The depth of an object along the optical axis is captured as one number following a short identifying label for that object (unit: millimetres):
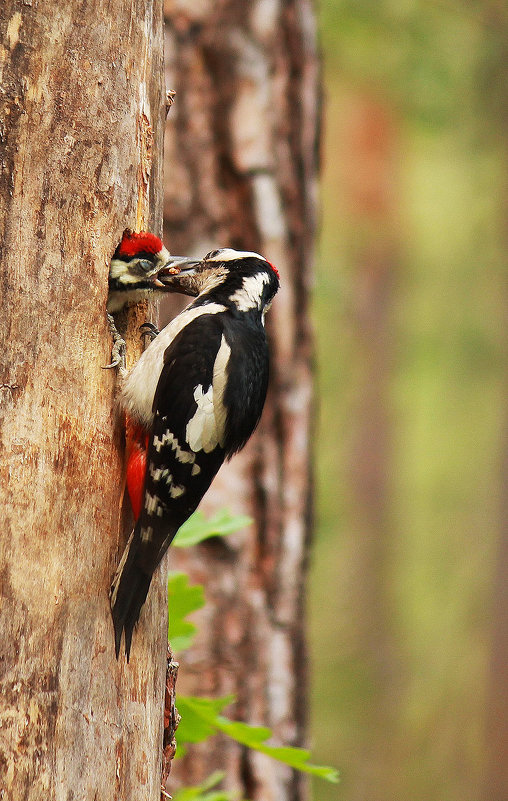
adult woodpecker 4457
